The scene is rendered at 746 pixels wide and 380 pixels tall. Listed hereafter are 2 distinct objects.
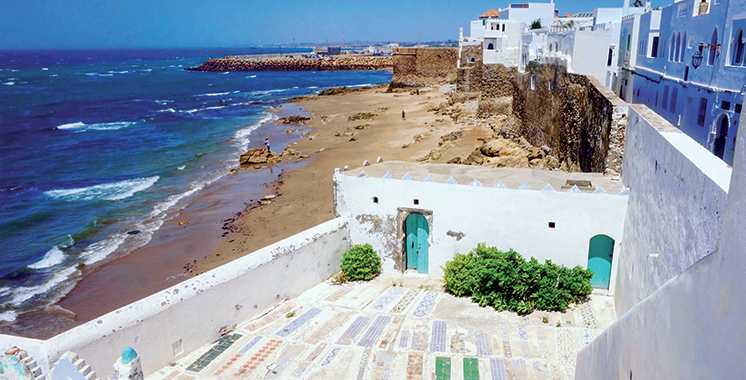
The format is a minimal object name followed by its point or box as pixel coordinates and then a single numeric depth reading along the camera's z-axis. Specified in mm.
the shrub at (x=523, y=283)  9977
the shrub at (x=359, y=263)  11562
